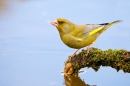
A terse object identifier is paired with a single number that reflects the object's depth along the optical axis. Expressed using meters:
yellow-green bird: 5.82
